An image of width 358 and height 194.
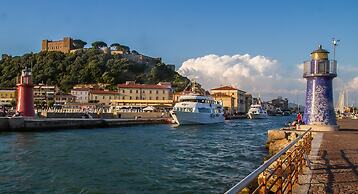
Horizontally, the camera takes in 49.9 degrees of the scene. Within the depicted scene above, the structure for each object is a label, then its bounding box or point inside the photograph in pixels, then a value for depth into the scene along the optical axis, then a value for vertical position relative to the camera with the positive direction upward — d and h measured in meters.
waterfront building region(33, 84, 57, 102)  118.38 +5.01
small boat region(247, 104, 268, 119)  107.00 -0.51
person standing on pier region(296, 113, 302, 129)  27.22 -0.54
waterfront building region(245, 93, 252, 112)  168.18 +4.82
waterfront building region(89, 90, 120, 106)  119.00 +3.90
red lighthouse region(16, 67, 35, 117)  46.56 +1.52
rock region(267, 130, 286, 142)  22.59 -1.39
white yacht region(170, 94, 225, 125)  60.88 -0.02
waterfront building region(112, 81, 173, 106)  120.19 +5.34
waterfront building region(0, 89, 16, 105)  117.05 +4.05
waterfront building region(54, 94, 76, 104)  117.56 +3.08
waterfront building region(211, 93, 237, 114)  131.75 +3.56
